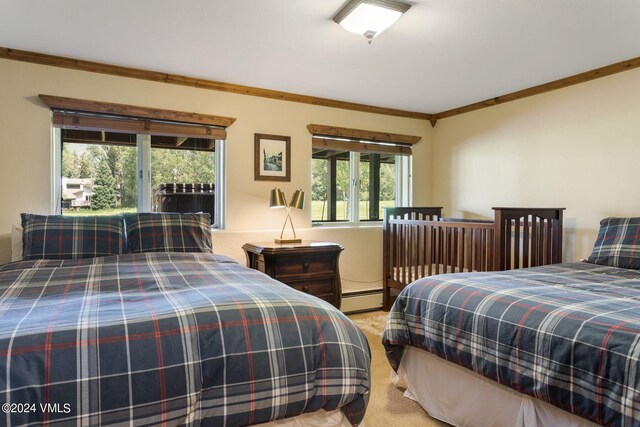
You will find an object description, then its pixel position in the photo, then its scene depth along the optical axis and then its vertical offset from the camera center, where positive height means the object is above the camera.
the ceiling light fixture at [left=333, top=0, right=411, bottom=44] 2.02 +1.03
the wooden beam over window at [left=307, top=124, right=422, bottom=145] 3.84 +0.78
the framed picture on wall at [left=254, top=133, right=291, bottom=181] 3.57 +0.48
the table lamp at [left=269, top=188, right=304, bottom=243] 3.32 +0.08
